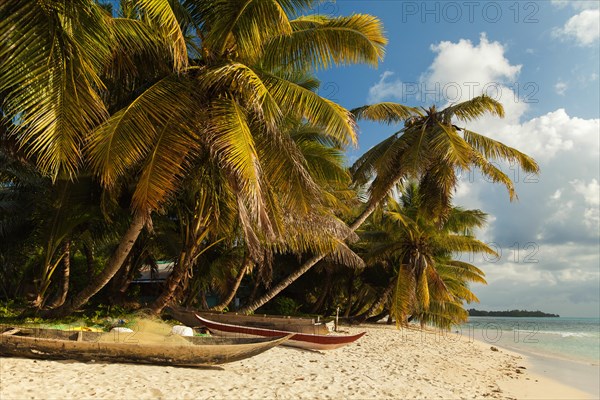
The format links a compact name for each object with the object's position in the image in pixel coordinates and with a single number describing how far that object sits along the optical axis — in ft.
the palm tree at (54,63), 16.05
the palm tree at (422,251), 61.99
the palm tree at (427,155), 46.88
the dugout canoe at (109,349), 23.53
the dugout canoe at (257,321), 39.83
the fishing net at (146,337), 25.40
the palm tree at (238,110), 26.30
